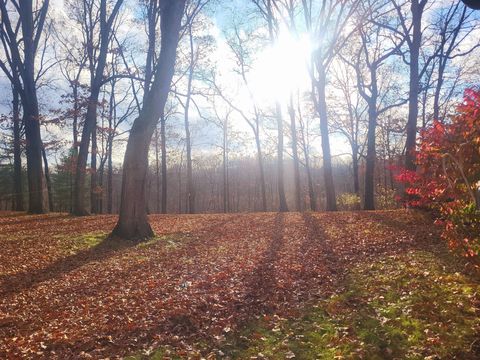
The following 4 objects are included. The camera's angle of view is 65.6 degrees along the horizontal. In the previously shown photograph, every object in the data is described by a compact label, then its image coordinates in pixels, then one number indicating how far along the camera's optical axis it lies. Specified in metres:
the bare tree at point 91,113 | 16.78
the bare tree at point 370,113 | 18.74
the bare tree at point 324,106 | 16.98
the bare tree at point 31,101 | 17.36
